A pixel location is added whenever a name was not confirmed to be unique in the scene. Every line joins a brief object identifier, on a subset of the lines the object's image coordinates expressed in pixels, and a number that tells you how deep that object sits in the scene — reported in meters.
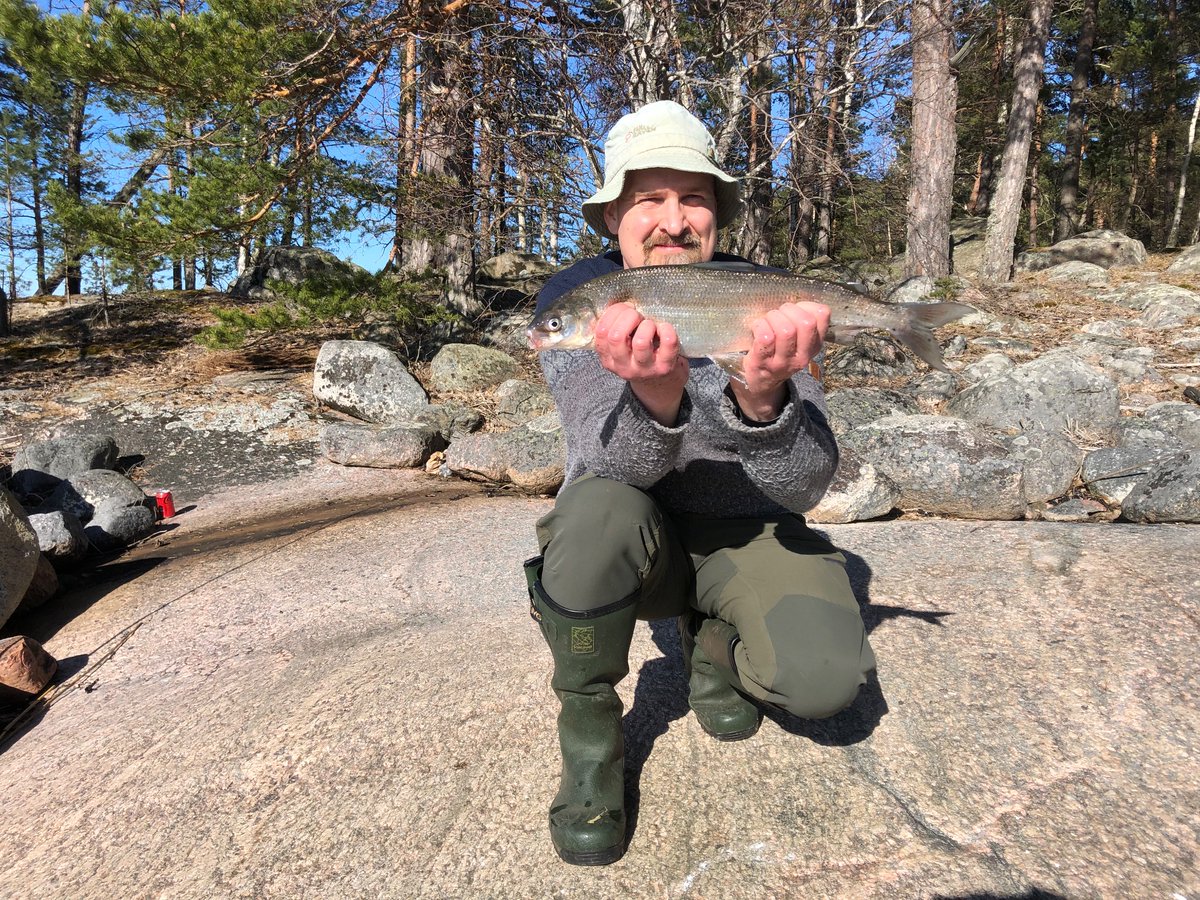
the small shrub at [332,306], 7.84
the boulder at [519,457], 5.80
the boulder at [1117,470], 4.59
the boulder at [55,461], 6.02
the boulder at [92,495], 5.55
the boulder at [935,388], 6.66
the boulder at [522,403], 7.54
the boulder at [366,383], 7.77
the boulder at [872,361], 7.47
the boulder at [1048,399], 5.74
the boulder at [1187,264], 11.62
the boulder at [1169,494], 4.02
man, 1.94
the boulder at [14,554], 3.77
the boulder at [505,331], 9.62
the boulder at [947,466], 4.56
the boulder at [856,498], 4.66
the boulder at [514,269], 12.93
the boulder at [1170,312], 8.51
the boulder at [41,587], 4.28
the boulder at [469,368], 8.67
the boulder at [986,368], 6.91
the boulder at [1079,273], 11.76
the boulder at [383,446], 6.62
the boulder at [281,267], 14.36
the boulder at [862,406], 5.74
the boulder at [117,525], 5.27
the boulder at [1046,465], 4.84
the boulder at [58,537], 4.71
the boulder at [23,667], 3.15
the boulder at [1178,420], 5.14
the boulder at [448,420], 7.23
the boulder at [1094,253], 13.89
